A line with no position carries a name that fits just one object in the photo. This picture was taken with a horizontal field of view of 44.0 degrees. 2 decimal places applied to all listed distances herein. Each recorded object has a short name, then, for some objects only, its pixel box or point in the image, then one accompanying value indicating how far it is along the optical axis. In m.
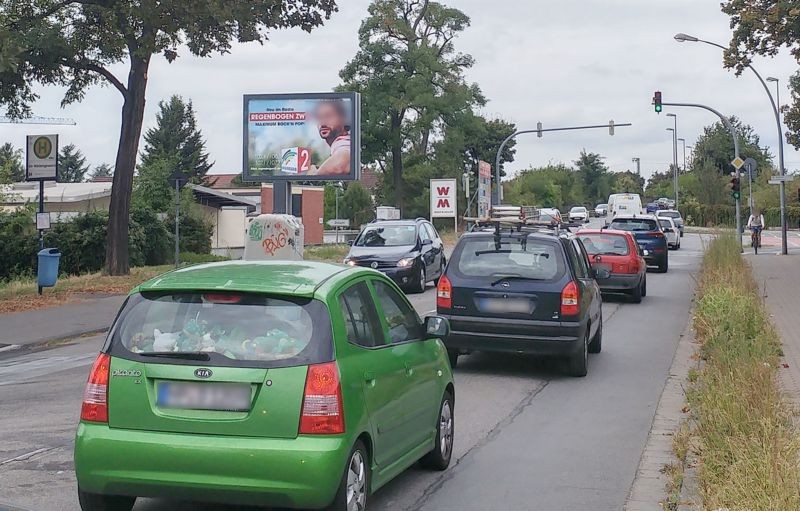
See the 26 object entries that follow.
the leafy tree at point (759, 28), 23.62
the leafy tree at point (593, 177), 124.50
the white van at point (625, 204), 59.84
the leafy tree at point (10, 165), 32.81
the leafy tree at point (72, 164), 114.00
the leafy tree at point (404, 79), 61.16
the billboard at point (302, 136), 34.81
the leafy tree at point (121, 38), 23.33
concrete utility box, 27.80
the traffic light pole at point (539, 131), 49.69
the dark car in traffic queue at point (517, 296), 11.21
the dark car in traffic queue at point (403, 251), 22.62
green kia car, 5.12
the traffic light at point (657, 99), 39.22
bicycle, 40.34
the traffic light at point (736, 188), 38.12
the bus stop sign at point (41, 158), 22.52
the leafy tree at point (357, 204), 76.69
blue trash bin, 22.72
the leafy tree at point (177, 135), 92.62
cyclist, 40.38
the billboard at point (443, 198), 39.31
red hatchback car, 20.41
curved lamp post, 36.35
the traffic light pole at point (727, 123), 39.50
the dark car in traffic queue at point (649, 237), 29.78
